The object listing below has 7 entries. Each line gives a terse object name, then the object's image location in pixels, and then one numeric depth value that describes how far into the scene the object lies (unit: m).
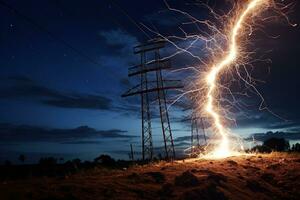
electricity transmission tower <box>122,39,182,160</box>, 19.63
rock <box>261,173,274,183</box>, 12.18
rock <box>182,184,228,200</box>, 8.53
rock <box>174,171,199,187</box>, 9.29
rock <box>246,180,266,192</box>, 10.78
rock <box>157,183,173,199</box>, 8.54
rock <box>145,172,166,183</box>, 9.57
